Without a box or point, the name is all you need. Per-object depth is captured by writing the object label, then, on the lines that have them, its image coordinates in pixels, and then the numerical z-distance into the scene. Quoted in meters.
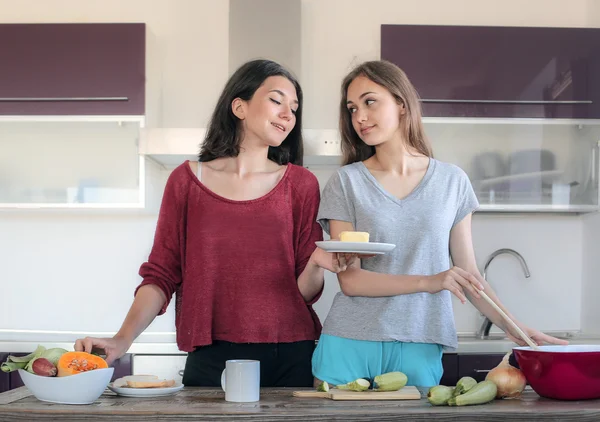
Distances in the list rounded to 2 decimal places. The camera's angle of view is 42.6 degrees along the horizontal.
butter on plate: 1.69
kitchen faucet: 3.71
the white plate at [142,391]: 1.66
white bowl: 1.55
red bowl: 1.59
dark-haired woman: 2.08
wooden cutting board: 1.59
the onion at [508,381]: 1.64
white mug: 1.60
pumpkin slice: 1.58
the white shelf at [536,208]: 3.53
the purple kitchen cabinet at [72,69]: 3.47
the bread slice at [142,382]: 1.69
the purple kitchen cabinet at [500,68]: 3.49
